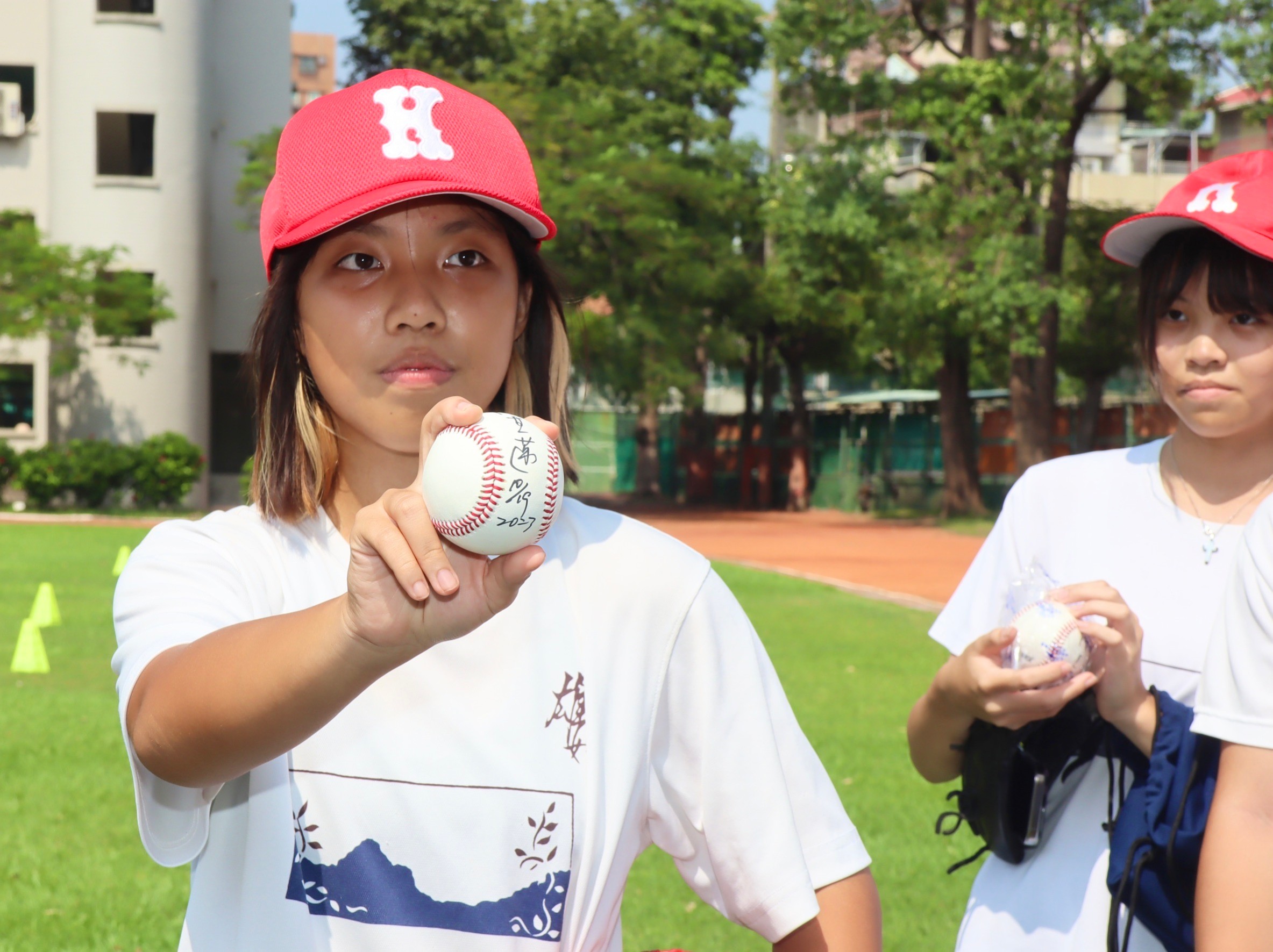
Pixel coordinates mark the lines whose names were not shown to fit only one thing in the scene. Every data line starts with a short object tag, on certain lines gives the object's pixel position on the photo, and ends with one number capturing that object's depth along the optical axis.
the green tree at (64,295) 26.86
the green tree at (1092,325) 31.14
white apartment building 29.64
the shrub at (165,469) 28.45
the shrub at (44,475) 27.14
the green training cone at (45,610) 11.42
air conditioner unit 29.56
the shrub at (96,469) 27.53
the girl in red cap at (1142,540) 2.52
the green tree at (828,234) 26.14
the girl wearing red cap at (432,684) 1.70
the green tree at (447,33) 36.81
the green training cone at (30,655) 9.59
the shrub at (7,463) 27.81
